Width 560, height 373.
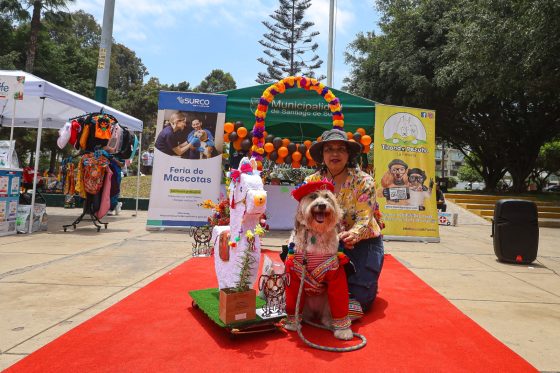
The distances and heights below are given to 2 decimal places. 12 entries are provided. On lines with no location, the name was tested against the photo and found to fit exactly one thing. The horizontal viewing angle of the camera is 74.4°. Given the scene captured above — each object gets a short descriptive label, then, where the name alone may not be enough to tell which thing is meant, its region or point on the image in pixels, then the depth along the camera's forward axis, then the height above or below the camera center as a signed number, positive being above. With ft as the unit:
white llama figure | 9.87 -0.33
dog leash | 7.99 -2.96
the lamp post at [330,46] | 46.44 +20.92
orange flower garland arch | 22.67 +6.57
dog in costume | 8.32 -1.14
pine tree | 91.56 +42.46
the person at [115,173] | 25.27 +1.90
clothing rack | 23.56 -0.44
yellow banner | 25.08 +2.71
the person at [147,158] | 65.37 +7.66
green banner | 25.83 +7.03
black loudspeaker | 18.95 -0.70
